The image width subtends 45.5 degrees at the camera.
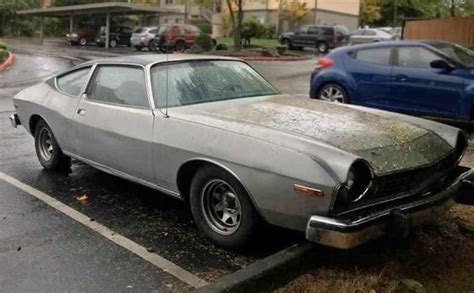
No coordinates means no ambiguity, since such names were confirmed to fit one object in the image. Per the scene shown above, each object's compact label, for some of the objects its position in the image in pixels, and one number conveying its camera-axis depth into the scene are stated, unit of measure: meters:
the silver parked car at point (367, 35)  34.44
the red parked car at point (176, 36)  32.59
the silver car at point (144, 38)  34.53
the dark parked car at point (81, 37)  41.78
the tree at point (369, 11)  51.97
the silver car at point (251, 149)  3.58
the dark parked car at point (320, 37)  35.44
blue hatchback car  8.42
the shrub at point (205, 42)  31.06
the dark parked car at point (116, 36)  39.16
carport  35.22
